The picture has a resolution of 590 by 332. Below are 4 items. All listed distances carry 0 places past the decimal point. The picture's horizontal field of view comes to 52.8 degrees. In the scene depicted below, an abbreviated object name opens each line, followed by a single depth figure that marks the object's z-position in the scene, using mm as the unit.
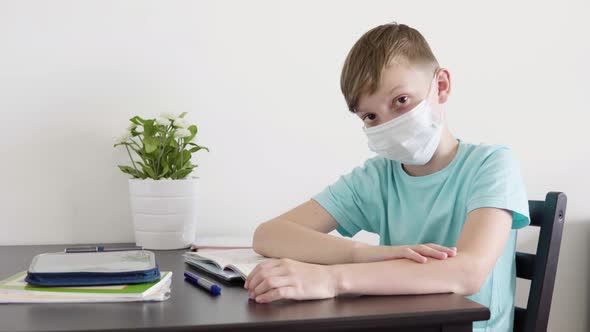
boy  840
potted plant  1362
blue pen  856
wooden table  687
